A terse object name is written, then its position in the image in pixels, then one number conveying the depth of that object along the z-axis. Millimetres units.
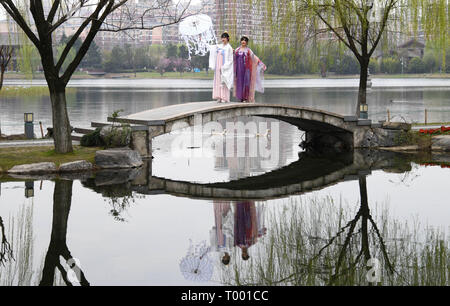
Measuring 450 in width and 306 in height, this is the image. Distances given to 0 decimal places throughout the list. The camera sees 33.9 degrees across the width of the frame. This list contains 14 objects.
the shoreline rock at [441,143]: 21875
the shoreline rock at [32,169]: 17094
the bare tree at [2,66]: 22597
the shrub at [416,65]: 109250
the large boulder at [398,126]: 22766
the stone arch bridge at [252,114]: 19625
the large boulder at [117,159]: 18125
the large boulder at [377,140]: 23031
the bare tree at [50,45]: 16750
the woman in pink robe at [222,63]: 20531
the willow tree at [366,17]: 23859
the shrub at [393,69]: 107525
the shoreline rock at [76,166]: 17438
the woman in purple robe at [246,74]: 20844
